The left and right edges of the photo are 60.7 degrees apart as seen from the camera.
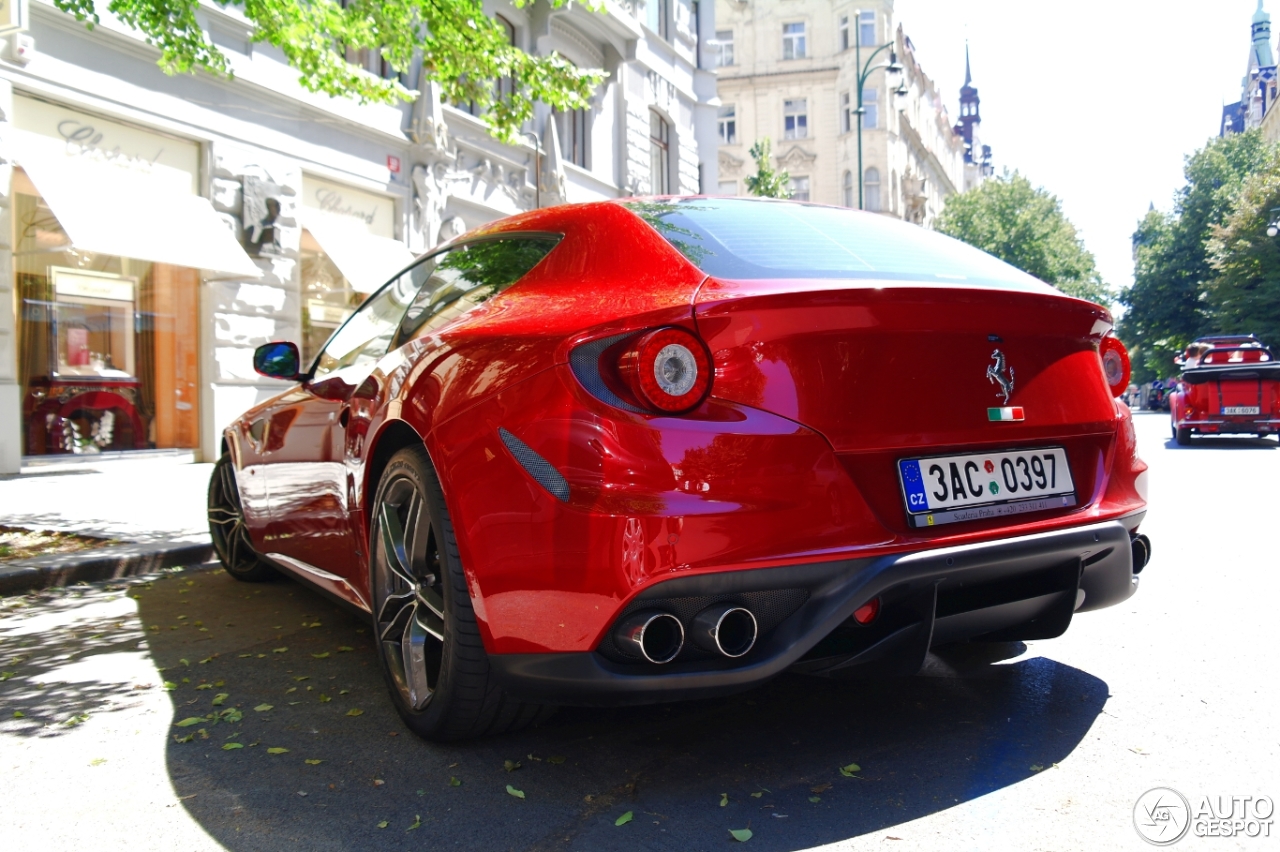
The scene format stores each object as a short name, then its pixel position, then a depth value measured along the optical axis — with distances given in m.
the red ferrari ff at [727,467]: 2.32
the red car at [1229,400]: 16.81
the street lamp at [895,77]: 24.72
